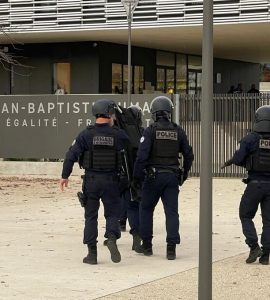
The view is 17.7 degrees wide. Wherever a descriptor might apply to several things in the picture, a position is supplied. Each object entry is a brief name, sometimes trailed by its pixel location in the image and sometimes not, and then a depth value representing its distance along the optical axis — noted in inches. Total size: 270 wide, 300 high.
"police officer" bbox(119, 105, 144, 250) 416.5
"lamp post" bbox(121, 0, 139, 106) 823.7
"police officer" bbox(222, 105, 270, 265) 373.7
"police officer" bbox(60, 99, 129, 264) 370.3
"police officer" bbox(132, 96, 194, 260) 386.9
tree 1307.5
